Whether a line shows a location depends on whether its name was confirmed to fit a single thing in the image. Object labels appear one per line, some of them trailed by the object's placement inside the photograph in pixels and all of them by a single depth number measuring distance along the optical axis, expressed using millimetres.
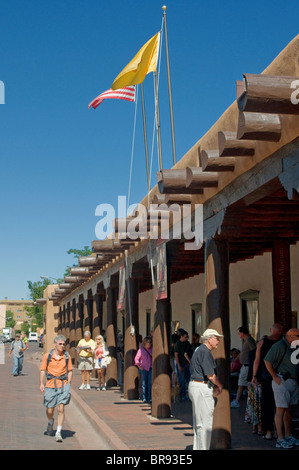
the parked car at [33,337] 118050
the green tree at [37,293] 91188
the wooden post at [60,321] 44344
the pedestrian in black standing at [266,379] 9972
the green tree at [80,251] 75875
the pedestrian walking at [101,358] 19141
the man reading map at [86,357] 19688
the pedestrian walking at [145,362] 14930
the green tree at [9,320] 183500
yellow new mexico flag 12422
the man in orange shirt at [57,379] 10750
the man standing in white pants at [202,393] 7891
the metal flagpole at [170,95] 14619
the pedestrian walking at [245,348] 12930
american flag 14759
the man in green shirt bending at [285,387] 9023
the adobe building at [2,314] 170700
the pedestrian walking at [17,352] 26906
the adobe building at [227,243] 6910
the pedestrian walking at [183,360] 15359
